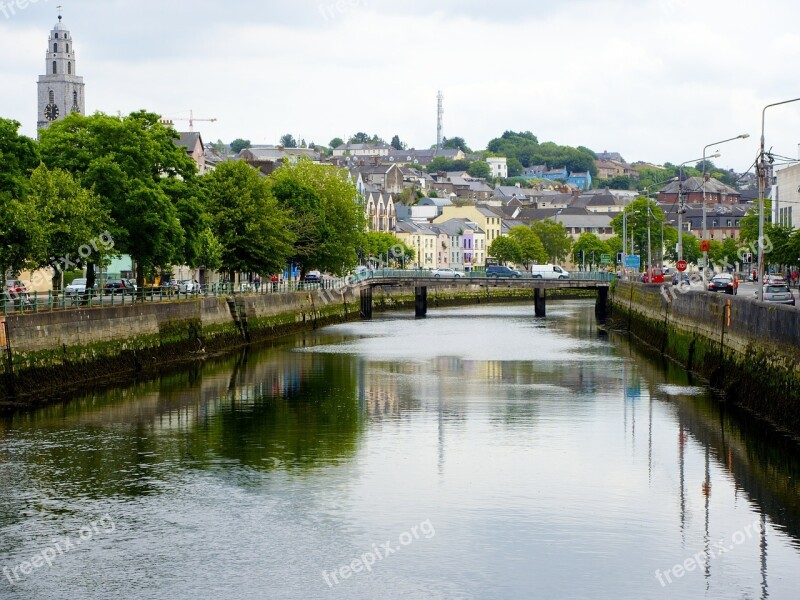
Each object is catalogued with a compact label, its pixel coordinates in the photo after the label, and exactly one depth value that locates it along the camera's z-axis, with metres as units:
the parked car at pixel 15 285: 63.11
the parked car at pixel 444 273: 138.75
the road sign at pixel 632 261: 128.62
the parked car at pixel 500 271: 145.10
